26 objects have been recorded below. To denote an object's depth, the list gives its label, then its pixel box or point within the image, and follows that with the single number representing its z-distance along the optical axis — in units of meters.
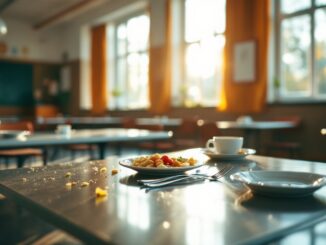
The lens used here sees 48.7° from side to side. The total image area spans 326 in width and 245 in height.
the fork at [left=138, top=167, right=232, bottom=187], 0.86
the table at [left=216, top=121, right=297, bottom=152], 4.59
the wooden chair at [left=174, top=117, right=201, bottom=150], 5.48
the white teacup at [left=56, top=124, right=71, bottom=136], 2.91
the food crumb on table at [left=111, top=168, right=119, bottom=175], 1.03
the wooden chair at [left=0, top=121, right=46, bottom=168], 3.76
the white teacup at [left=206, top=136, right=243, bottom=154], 1.33
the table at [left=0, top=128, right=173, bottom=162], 2.21
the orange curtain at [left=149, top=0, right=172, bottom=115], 7.58
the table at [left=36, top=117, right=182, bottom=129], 6.08
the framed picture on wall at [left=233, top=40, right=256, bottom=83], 6.05
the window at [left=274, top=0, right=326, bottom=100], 5.54
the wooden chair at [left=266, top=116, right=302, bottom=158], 5.41
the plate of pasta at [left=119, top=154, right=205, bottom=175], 0.95
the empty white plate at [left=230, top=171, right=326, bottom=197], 0.73
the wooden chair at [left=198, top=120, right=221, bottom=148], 4.90
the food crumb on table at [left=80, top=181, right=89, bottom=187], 0.86
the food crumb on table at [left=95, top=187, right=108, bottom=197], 0.76
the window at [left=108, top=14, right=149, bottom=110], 8.88
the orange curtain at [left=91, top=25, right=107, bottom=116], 9.67
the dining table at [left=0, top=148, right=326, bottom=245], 0.53
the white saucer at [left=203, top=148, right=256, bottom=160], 1.29
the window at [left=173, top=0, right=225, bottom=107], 7.09
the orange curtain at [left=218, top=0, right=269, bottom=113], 5.91
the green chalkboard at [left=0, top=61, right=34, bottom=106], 10.63
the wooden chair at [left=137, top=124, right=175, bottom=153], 5.27
